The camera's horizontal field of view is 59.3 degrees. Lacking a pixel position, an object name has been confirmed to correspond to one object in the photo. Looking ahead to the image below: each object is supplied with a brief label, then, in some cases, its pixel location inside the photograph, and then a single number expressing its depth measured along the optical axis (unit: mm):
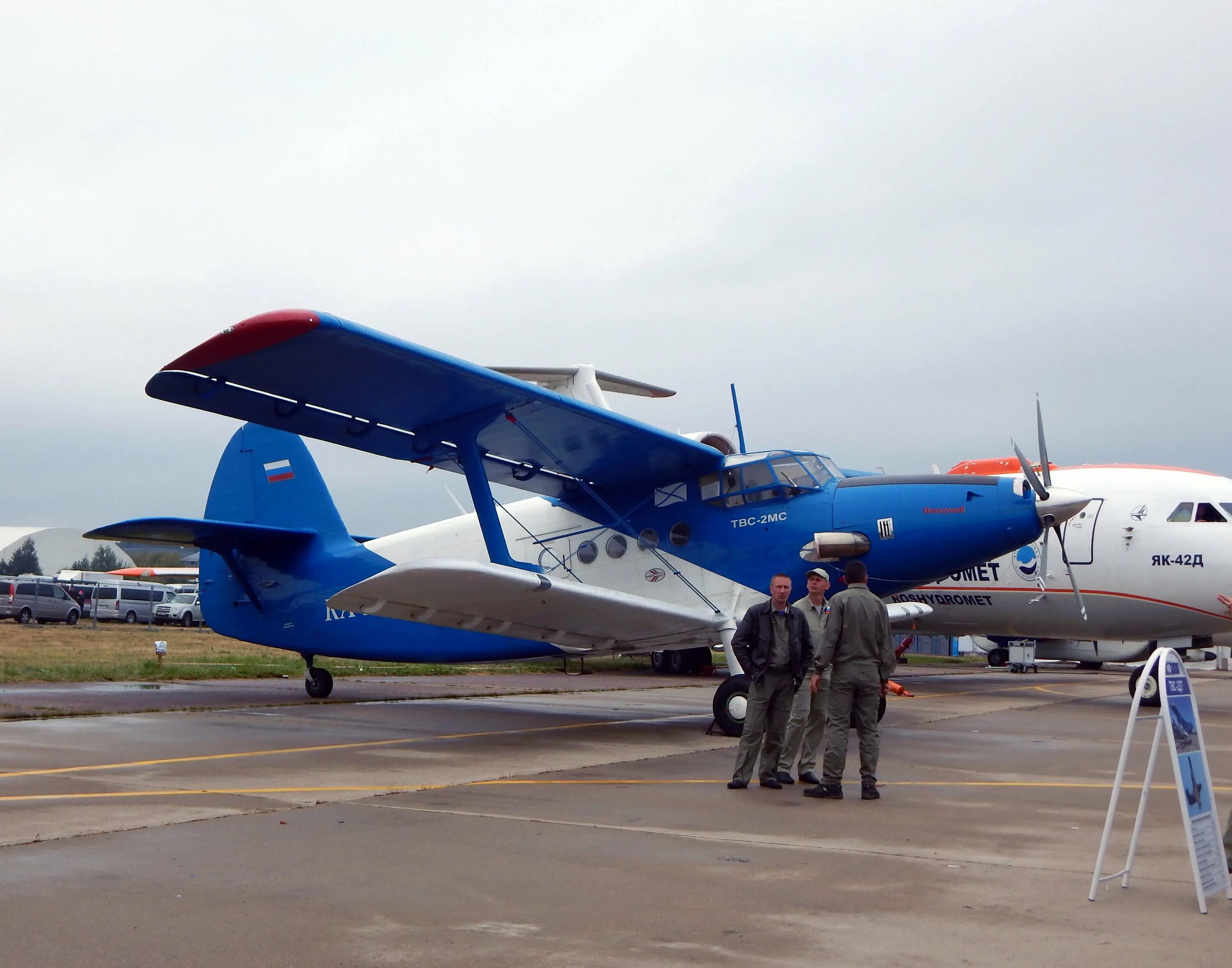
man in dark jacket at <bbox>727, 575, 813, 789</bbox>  7953
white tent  116750
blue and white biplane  10594
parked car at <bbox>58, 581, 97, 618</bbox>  57500
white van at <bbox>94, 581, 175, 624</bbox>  55250
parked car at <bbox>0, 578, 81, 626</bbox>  46281
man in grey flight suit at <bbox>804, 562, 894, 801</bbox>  7586
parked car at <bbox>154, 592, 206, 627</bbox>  53594
